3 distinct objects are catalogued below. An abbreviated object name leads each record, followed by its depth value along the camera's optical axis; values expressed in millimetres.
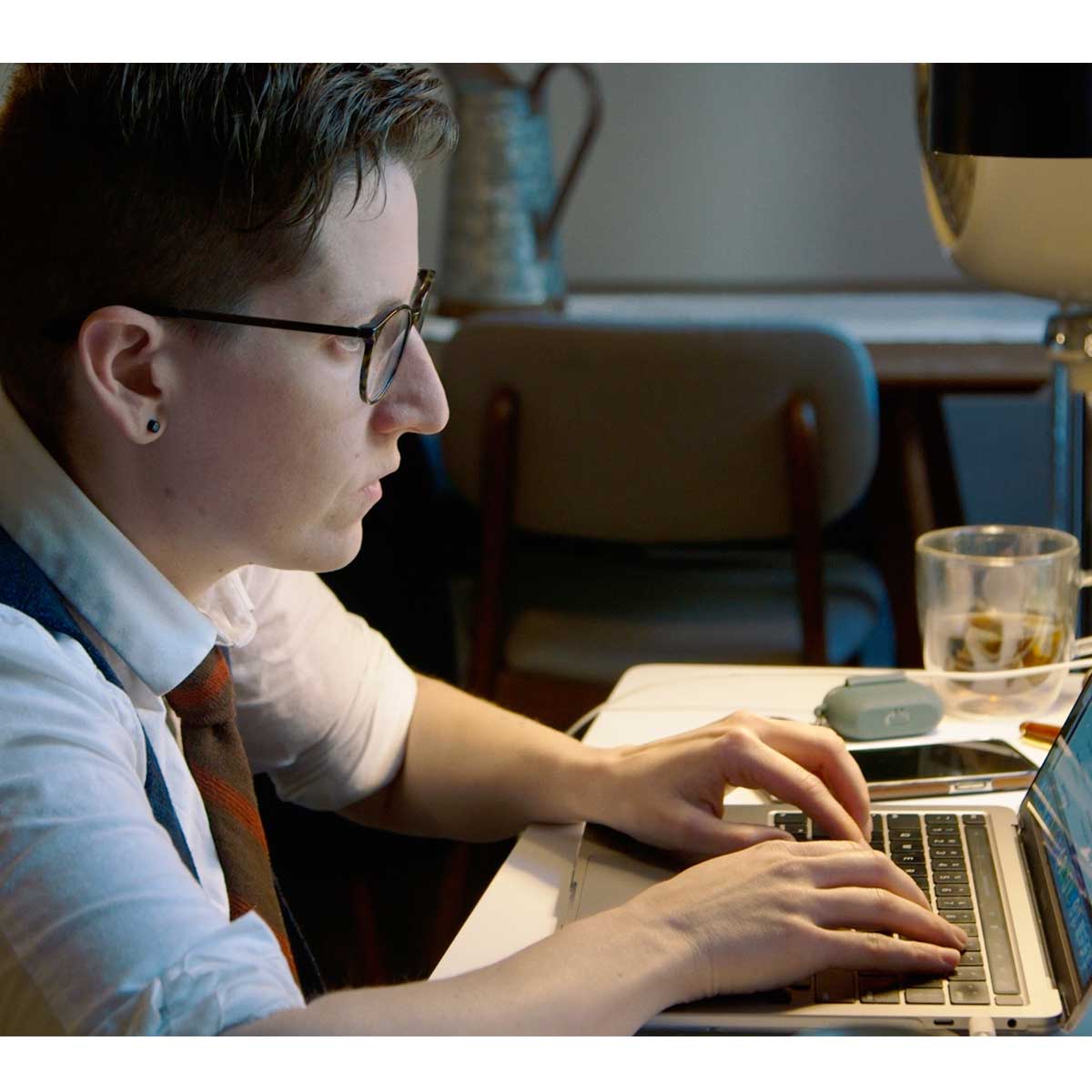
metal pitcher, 2352
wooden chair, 1853
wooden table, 2066
